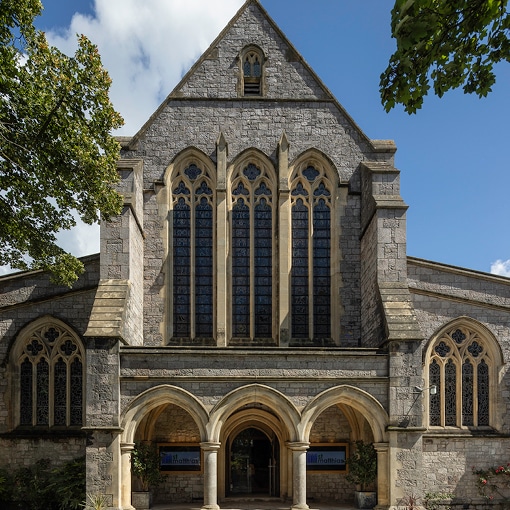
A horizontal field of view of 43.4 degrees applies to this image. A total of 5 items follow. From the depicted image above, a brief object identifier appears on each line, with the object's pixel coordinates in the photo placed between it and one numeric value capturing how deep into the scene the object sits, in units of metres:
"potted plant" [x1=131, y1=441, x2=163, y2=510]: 14.84
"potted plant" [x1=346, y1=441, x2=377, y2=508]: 15.16
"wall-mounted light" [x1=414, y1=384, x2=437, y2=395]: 13.91
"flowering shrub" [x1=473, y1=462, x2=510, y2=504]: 16.22
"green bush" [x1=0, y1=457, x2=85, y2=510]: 15.02
